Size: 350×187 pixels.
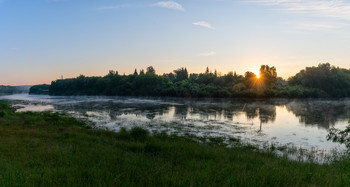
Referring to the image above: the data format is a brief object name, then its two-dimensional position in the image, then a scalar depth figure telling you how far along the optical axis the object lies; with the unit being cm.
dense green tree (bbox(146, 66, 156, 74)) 17926
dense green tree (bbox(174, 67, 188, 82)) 15125
